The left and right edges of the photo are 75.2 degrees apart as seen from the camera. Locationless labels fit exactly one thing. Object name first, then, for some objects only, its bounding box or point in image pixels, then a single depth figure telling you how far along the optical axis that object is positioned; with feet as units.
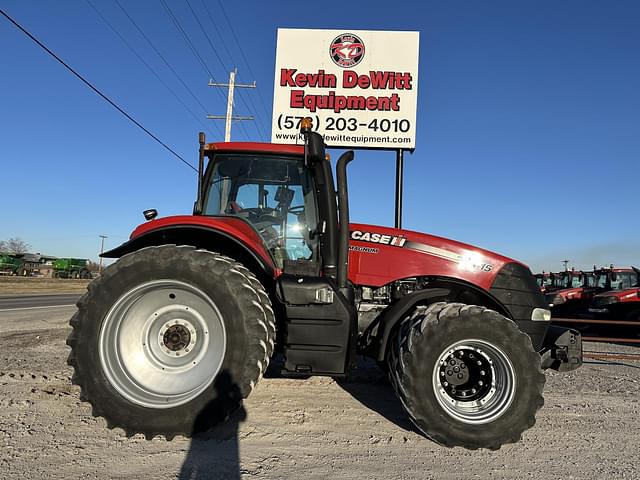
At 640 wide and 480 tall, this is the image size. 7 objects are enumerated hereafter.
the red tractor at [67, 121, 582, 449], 9.65
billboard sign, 27.04
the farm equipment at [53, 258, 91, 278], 158.40
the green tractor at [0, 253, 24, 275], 143.64
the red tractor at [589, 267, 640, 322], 33.71
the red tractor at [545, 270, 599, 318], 41.14
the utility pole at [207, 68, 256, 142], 59.21
